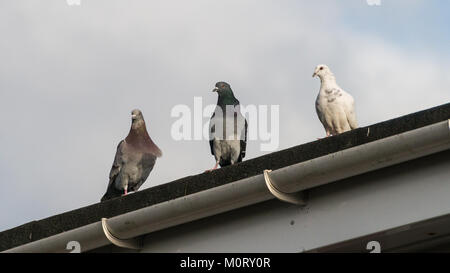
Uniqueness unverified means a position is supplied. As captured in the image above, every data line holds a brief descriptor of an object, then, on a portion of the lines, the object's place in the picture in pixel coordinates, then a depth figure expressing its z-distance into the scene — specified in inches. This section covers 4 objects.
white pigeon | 388.8
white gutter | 209.5
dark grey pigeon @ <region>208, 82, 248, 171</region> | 456.4
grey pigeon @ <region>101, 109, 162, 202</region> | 494.6
